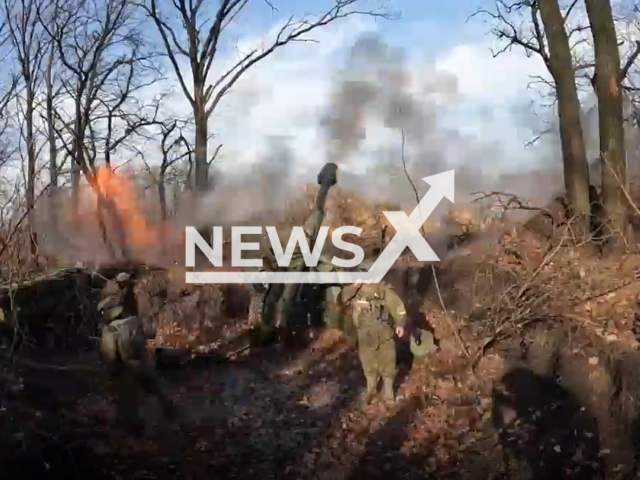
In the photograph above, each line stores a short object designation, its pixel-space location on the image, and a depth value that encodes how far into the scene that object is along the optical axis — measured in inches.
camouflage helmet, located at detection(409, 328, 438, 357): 370.9
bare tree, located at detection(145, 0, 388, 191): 769.6
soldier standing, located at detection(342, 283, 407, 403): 335.3
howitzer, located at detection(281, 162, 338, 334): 447.8
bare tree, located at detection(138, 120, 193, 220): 720.6
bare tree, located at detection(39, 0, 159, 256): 824.3
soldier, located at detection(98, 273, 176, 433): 309.7
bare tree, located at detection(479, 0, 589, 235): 430.9
